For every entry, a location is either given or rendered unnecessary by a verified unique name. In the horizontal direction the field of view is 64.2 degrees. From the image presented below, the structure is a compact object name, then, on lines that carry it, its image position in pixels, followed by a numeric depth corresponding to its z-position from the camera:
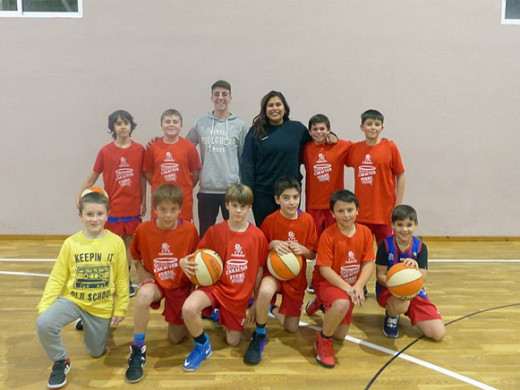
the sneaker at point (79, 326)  2.74
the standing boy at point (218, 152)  3.28
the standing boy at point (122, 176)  3.25
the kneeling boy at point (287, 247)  2.46
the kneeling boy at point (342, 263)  2.40
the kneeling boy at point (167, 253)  2.42
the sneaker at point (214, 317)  2.87
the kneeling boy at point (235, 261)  2.44
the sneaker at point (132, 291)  3.32
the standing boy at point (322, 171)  3.14
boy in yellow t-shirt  2.25
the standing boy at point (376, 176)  3.09
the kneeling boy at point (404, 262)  2.62
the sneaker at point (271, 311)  2.96
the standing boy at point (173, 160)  3.19
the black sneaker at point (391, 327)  2.67
